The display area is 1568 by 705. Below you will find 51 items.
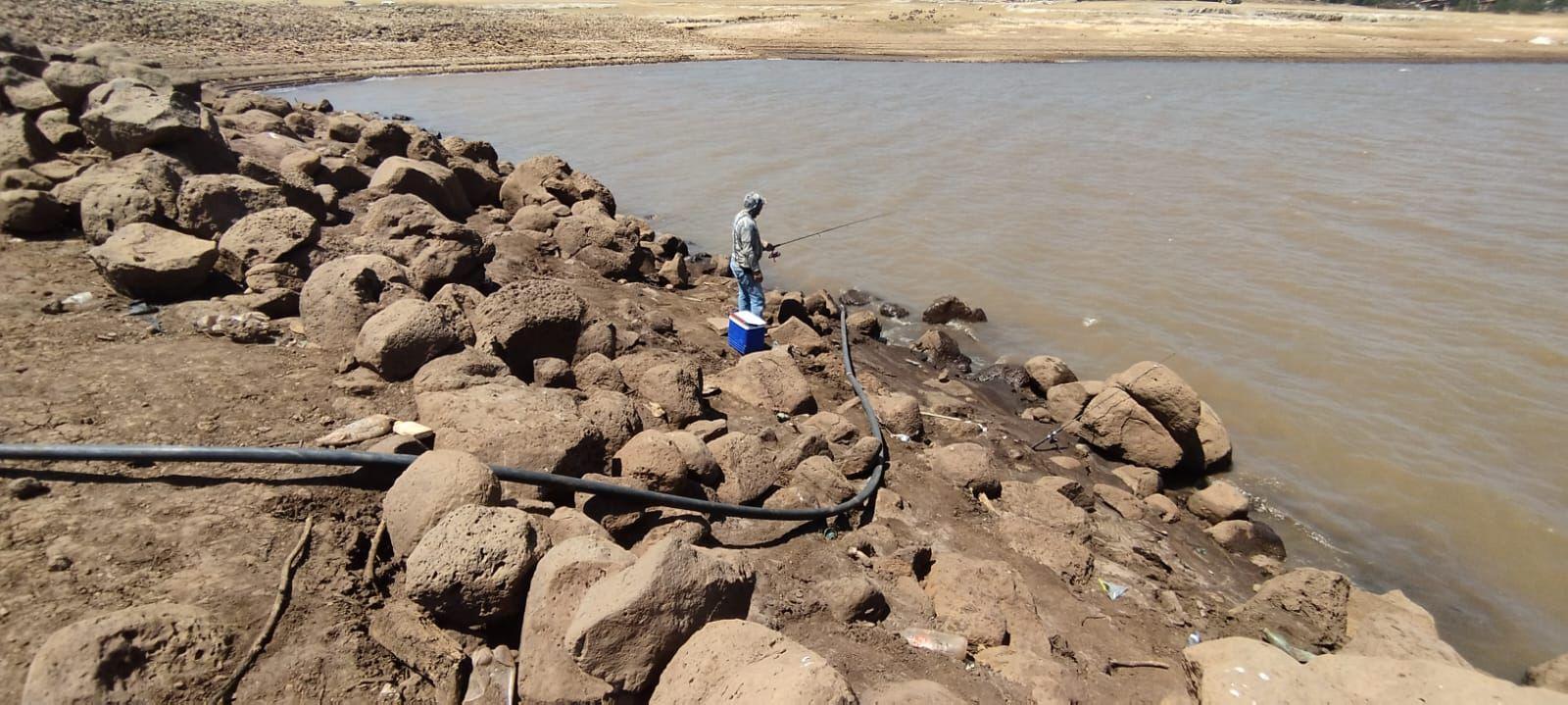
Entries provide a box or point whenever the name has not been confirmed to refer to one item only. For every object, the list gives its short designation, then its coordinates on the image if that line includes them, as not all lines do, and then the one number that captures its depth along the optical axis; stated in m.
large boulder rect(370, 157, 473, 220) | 9.63
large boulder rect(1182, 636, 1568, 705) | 3.30
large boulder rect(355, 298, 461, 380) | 5.08
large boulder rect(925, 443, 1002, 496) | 5.95
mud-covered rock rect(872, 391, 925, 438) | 6.76
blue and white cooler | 7.62
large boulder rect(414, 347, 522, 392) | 4.82
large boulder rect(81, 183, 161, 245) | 6.60
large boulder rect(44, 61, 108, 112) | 9.27
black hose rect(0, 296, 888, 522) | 3.61
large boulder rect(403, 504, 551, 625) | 3.21
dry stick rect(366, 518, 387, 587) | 3.52
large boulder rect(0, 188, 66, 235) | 6.85
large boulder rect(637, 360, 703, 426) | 5.74
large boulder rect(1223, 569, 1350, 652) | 4.94
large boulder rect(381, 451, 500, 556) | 3.54
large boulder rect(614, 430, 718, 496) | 4.39
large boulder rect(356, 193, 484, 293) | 6.91
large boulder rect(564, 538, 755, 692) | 2.88
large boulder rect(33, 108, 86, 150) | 8.64
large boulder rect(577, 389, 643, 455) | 4.64
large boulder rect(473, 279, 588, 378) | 5.74
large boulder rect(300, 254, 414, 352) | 5.58
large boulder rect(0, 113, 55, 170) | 7.99
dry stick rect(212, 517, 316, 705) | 2.86
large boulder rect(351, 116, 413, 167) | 12.00
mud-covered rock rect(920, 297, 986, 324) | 9.95
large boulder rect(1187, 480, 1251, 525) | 6.38
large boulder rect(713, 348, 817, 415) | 6.66
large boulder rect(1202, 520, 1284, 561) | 6.17
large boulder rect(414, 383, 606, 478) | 4.22
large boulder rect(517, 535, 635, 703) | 2.96
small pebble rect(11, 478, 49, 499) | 3.57
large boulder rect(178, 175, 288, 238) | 6.64
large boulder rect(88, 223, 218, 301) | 5.86
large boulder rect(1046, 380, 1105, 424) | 7.66
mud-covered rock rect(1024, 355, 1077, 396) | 8.18
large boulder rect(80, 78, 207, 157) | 7.77
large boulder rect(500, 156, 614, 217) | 11.86
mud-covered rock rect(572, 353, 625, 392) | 5.79
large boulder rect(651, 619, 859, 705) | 2.55
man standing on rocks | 8.48
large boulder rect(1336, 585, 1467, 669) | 4.63
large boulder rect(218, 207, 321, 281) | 6.36
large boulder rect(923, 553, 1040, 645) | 4.17
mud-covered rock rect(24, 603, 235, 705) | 2.53
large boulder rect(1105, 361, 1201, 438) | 6.91
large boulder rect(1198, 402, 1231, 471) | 7.16
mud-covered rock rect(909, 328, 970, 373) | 8.86
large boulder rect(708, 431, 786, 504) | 4.83
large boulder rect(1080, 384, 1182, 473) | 6.95
